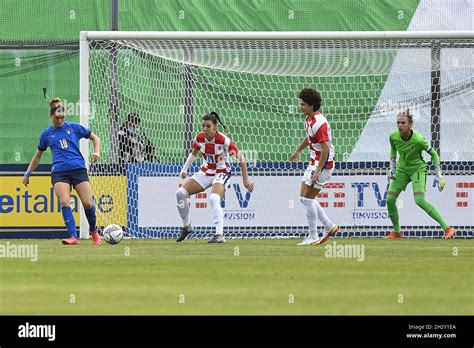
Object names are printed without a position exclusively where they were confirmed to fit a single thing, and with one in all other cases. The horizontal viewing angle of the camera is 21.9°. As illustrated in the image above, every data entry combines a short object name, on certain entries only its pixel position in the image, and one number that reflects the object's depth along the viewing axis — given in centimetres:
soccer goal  2138
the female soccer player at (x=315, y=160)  1733
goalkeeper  1988
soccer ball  1820
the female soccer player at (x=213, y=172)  1881
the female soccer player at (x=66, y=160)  1783
